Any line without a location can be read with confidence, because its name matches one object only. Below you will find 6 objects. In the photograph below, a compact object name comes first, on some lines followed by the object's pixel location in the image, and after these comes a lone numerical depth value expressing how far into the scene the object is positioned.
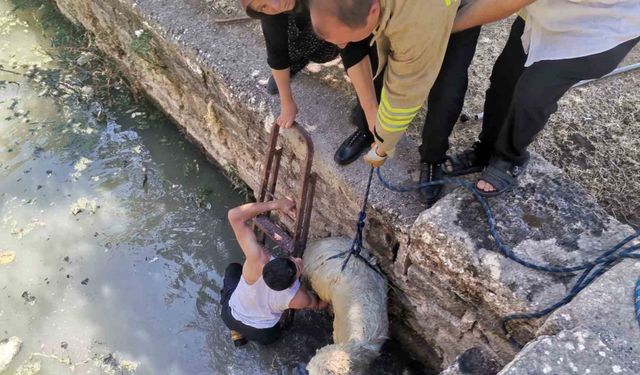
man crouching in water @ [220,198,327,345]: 3.32
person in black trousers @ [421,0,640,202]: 2.09
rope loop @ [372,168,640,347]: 2.20
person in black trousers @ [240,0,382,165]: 2.34
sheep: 2.73
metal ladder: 3.20
